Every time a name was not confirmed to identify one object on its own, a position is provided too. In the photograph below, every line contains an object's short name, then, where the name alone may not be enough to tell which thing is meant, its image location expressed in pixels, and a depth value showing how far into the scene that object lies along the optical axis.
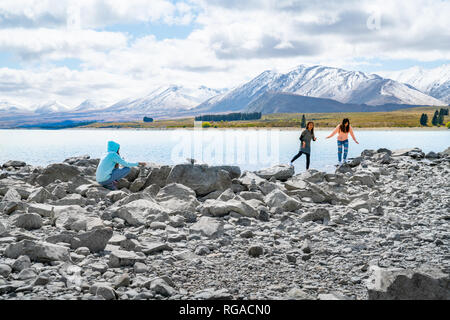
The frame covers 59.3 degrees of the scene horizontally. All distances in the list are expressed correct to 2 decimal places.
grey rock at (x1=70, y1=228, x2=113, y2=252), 6.46
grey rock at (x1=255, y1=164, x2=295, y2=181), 15.69
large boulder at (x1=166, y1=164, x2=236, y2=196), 12.00
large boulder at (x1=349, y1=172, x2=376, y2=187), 14.49
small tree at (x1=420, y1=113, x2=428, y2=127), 152.88
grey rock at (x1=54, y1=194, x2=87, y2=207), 10.05
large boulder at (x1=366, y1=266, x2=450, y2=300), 4.27
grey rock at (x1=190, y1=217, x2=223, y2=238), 7.53
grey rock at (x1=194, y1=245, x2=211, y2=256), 6.50
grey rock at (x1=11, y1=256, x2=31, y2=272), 5.44
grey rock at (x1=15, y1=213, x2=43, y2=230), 7.93
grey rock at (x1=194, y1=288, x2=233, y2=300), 4.63
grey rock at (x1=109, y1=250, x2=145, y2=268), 5.73
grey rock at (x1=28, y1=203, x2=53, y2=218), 8.78
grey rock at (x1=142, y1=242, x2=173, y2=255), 6.39
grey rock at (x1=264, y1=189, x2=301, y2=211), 9.78
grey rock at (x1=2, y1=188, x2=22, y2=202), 10.62
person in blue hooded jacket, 12.18
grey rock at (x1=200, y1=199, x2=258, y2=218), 9.05
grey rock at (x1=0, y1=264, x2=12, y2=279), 5.20
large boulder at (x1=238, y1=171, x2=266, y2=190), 12.91
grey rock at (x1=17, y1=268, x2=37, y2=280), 5.15
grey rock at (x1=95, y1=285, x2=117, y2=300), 4.55
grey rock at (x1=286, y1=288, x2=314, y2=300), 4.67
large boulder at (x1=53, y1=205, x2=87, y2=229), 8.00
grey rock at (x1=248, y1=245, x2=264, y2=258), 6.34
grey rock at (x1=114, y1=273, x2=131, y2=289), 4.96
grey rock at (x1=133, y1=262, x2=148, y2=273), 5.55
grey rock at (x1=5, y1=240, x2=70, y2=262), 5.74
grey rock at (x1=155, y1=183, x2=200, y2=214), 9.73
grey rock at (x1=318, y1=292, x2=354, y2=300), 4.50
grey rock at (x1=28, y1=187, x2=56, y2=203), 10.59
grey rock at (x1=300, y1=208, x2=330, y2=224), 8.77
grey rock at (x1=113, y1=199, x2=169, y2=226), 8.40
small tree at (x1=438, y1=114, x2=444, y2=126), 152.50
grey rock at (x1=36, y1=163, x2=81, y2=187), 14.18
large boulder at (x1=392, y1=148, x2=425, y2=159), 23.50
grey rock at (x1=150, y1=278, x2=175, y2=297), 4.80
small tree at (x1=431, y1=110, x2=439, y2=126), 154.62
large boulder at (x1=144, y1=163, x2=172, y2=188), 12.83
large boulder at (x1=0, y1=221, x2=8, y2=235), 7.18
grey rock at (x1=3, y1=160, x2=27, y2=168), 23.56
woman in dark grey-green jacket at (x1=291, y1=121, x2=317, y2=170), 18.56
